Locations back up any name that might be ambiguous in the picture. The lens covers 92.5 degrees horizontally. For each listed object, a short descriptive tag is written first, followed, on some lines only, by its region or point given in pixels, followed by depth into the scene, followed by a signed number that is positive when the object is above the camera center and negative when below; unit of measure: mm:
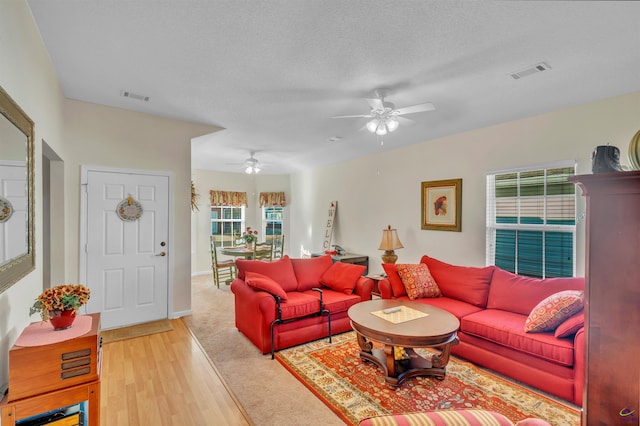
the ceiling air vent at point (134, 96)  3383 +1298
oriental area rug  2186 -1430
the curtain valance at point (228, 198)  7496 +317
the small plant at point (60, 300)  1808 -540
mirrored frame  1515 +85
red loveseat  3168 -1003
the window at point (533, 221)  3400 -120
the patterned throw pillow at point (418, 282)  3525 -829
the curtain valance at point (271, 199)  8133 +312
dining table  5984 -802
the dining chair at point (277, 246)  7266 -879
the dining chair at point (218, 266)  6027 -1104
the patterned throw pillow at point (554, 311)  2426 -808
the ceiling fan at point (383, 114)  3014 +988
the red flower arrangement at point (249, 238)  6352 -569
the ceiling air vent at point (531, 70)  2590 +1229
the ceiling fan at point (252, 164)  6085 +938
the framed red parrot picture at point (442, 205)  4379 +90
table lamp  4934 -536
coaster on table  2686 -949
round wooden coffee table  2375 -987
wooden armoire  1361 -401
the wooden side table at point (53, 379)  1543 -908
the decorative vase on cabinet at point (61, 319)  1844 -656
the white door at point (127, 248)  3768 -477
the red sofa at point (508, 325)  2303 -1007
